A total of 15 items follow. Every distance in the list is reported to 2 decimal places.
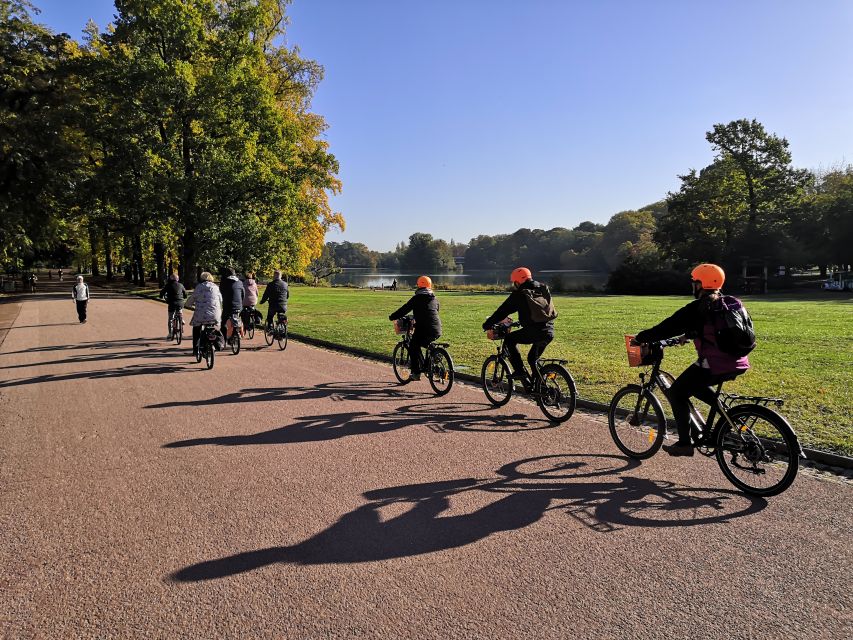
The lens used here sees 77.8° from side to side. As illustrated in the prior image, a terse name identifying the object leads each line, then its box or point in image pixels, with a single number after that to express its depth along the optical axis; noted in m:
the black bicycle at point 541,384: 6.26
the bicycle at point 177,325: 13.56
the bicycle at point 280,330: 12.59
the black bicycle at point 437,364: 7.82
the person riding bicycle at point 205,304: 10.37
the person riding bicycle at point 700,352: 4.25
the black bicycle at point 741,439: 4.07
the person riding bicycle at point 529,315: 6.52
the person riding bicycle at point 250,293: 13.74
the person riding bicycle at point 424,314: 8.06
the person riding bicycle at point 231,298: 11.95
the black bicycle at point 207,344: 10.07
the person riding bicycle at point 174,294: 13.75
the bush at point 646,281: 48.52
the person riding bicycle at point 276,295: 12.44
